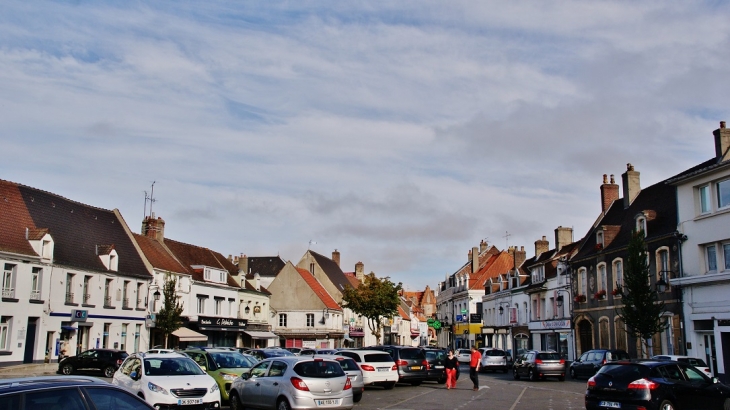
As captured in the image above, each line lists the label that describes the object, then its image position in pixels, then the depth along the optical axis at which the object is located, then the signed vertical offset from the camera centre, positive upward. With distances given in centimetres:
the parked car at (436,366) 3206 -170
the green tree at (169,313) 4534 +82
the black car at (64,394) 710 -74
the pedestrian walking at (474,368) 2883 -159
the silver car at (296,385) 1675 -142
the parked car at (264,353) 3276 -122
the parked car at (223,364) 2105 -118
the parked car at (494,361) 4775 -213
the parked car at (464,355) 5743 -215
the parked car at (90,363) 3347 -182
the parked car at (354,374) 2173 -152
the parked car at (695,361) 2559 -107
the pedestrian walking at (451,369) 2936 -168
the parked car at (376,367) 2794 -155
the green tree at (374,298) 6006 +259
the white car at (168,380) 1656 -134
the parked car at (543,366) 3578 -182
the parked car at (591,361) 3378 -150
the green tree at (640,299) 3453 +161
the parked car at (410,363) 3084 -153
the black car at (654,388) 1544 -128
